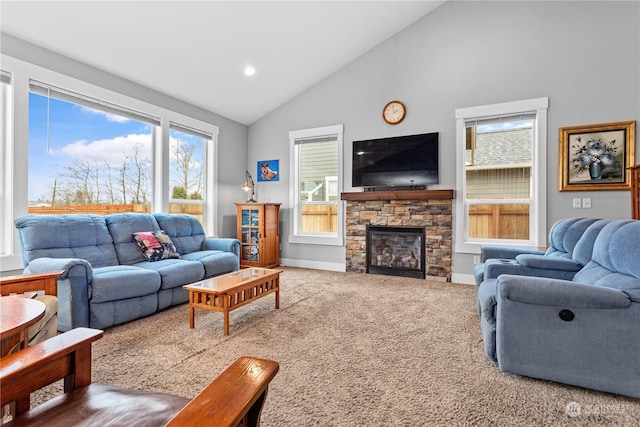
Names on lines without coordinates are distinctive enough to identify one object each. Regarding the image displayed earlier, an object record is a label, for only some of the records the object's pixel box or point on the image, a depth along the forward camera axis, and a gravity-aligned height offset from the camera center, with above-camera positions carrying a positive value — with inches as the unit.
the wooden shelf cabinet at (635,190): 128.4 +9.7
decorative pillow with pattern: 138.5 -13.1
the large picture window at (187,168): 185.8 +27.4
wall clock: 186.9 +58.8
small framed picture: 227.0 +30.9
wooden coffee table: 98.7 -24.4
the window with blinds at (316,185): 208.2 +19.8
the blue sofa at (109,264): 98.3 -18.9
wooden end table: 40.7 -13.6
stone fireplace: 176.1 -3.5
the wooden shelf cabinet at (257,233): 205.2 -11.3
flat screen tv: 179.2 +30.4
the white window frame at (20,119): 117.5 +34.6
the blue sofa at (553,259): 98.4 -14.1
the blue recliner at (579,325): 65.6 -23.1
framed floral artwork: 142.8 +26.2
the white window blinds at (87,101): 126.6 +48.9
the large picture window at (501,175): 159.0 +20.5
